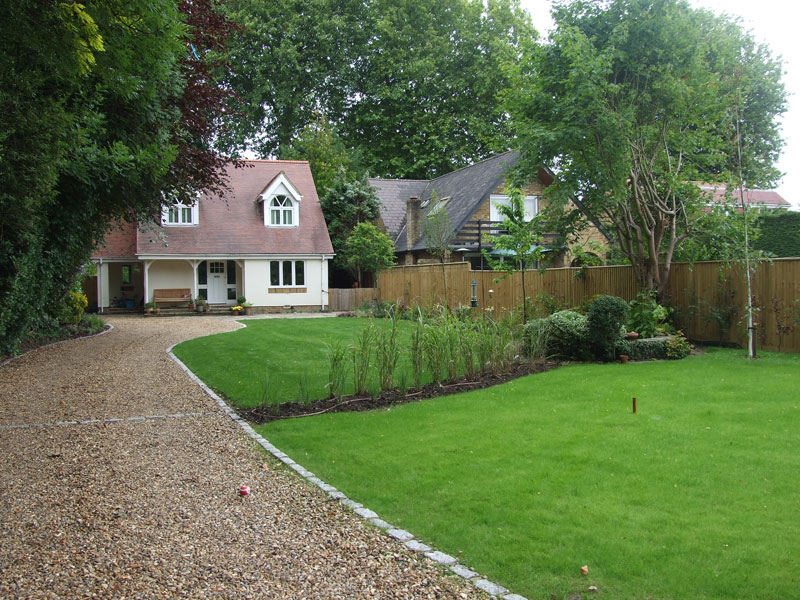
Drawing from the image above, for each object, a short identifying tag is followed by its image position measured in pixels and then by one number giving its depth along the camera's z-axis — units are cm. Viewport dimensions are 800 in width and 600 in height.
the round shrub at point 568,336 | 1241
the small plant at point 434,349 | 969
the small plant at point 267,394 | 846
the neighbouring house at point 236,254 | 2898
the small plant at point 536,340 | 1184
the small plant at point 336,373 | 865
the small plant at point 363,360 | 896
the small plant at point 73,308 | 1802
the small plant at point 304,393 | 866
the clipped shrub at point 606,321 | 1200
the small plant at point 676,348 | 1259
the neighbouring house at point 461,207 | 2712
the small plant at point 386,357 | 909
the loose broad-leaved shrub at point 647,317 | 1352
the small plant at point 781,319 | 1249
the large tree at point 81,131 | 599
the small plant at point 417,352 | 960
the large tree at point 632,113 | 1325
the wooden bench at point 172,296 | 2838
